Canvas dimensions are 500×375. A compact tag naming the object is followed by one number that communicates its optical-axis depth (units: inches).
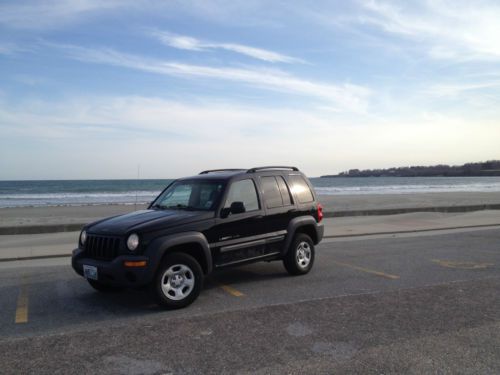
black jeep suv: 236.8
